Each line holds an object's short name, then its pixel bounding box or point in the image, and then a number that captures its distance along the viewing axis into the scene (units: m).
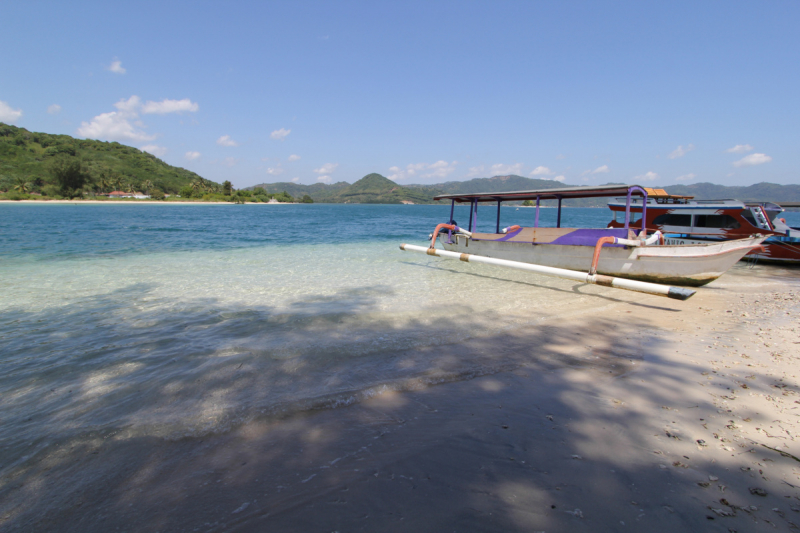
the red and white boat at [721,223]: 14.02
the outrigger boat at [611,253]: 9.03
